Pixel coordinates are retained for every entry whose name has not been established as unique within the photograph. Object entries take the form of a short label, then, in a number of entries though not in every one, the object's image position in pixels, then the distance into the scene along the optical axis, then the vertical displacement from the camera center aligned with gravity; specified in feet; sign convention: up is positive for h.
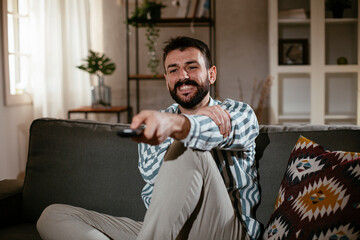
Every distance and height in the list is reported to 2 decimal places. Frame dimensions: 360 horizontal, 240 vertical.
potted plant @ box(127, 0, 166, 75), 13.29 +2.54
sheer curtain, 10.96 +1.24
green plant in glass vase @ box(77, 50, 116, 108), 12.07 +0.37
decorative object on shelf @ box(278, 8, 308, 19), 12.73 +2.49
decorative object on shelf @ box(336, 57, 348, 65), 12.86 +1.09
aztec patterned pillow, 3.75 -0.94
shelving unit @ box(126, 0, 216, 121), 13.52 +2.28
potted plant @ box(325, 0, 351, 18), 12.81 +2.70
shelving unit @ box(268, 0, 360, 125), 12.67 +0.81
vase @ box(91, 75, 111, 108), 12.48 +0.13
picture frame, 13.07 +1.39
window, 9.79 +1.20
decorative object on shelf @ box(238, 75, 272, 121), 14.16 +0.14
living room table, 11.83 -0.28
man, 4.00 -0.76
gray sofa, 5.22 -0.90
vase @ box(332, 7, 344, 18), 12.87 +2.54
